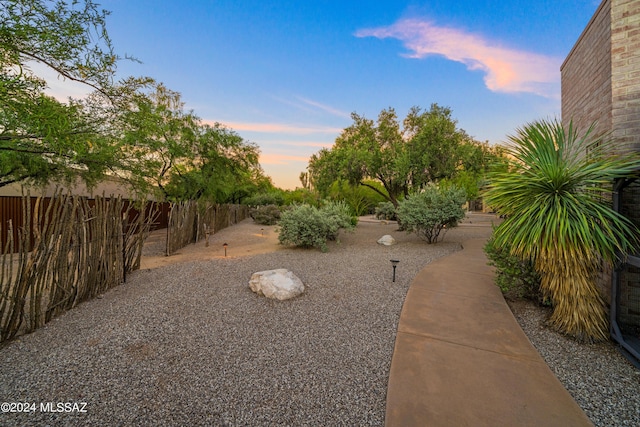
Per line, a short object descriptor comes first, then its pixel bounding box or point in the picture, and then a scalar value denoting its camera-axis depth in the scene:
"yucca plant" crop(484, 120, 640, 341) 2.88
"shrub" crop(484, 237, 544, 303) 3.83
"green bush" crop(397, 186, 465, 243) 8.19
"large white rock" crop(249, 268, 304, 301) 4.19
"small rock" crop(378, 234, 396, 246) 8.98
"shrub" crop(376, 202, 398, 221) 18.73
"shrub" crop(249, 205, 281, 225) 17.06
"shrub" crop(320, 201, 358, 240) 8.15
